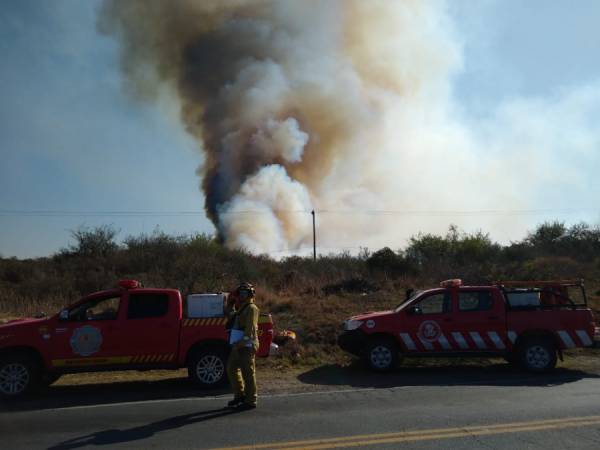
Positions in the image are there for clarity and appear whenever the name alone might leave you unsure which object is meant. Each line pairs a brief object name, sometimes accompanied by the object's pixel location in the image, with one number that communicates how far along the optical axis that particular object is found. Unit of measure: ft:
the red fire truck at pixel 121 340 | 27.55
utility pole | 145.62
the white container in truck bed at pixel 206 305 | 30.04
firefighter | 23.95
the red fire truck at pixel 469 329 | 34.14
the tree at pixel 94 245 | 89.60
